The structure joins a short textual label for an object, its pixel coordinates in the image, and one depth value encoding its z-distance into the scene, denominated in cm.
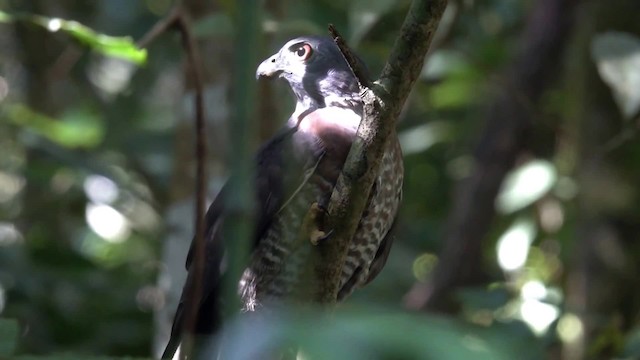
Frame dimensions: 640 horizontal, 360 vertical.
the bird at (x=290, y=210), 561
